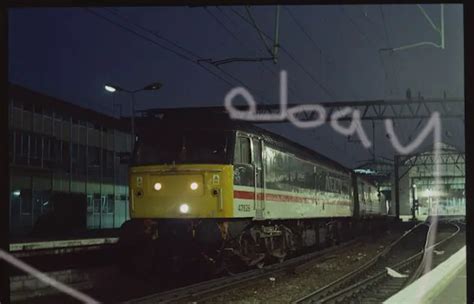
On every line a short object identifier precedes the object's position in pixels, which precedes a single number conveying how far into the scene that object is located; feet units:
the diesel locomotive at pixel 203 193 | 43.93
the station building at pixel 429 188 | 227.20
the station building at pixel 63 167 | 122.31
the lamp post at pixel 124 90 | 101.86
